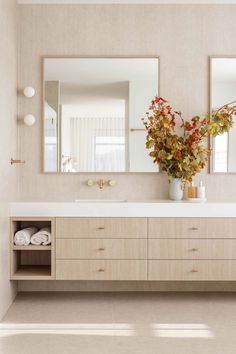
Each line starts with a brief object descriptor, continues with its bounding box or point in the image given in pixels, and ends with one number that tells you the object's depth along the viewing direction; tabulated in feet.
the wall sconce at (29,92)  13.43
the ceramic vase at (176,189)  13.32
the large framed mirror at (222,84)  13.84
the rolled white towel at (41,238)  12.41
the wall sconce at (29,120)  13.51
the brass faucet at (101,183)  13.79
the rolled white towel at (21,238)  12.36
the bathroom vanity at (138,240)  12.37
